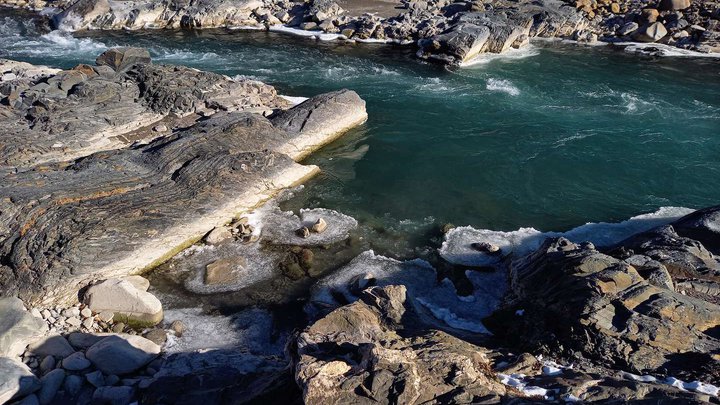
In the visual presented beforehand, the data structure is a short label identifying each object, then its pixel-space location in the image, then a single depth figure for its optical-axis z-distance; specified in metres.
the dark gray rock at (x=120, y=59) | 19.23
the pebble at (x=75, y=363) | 8.70
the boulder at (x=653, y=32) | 27.30
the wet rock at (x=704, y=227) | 11.24
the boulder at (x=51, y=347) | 9.03
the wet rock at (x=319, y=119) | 16.77
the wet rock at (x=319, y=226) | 13.03
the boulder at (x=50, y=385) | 8.11
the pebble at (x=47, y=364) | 8.72
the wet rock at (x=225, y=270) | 11.43
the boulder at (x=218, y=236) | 12.56
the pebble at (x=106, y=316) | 10.17
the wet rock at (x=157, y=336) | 9.63
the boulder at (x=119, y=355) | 8.71
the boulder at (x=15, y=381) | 7.79
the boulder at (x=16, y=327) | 8.84
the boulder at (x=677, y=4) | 28.00
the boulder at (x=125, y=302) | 10.19
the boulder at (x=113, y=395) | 8.00
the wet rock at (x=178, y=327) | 9.93
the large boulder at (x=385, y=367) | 5.98
